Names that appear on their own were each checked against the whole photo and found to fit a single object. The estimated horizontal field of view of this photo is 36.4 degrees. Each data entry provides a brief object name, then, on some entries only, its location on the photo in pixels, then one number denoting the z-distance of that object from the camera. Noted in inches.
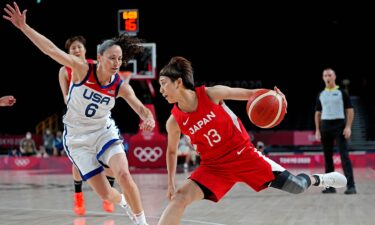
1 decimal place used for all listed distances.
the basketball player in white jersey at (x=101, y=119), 176.7
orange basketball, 150.6
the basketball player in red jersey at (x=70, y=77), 218.4
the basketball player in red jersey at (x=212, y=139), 151.7
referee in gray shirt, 314.7
